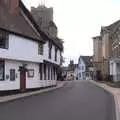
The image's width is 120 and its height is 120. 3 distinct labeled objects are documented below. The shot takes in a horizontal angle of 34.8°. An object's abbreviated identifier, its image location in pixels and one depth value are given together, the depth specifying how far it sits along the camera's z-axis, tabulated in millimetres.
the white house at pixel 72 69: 78020
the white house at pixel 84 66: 64407
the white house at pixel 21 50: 15597
